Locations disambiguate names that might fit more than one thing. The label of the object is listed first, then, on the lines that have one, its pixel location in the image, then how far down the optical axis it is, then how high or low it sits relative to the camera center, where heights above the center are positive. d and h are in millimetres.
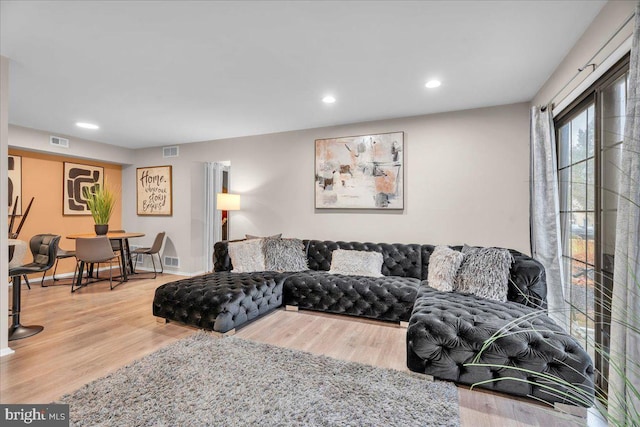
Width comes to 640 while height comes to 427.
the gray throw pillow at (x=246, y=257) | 3881 -597
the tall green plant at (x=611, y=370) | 1289 -880
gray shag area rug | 1691 -1201
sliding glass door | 1880 +194
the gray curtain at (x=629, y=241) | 1313 -129
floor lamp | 4625 +182
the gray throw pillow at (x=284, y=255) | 3904 -579
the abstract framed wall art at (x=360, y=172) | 3943 +601
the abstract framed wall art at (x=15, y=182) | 4473 +473
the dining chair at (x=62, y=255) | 4562 -685
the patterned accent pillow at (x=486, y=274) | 2666 -574
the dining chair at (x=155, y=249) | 5227 -662
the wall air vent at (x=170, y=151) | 5555 +1203
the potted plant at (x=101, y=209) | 4738 +60
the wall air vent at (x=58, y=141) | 4729 +1193
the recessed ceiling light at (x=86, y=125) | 4301 +1327
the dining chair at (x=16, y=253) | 2888 -463
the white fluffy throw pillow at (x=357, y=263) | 3639 -644
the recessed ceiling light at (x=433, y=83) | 2877 +1332
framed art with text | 5633 +442
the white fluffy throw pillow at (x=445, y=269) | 2924 -578
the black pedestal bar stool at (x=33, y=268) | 2754 -563
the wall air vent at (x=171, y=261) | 5547 -948
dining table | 4740 -569
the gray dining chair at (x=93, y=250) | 4242 -566
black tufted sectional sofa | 1871 -853
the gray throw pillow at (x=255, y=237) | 4211 -355
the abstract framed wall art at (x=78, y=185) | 5230 +523
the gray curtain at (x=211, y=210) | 5645 +62
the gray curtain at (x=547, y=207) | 2559 +67
